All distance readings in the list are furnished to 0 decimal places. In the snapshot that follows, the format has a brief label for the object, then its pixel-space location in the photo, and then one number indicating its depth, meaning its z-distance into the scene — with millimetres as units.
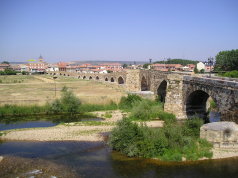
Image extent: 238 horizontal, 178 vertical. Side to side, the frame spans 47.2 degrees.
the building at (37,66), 160475
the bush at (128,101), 42844
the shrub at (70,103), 39544
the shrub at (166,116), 32881
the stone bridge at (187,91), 23547
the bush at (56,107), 39156
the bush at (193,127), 23844
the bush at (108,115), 36438
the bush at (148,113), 33875
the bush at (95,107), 41012
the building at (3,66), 153100
